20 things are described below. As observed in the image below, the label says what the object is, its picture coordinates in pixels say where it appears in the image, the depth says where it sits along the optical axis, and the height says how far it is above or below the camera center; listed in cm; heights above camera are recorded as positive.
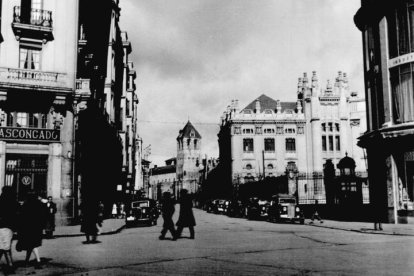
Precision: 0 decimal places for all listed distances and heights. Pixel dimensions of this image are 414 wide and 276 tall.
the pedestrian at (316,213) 3109 -148
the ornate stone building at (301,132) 7444 +928
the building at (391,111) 2709 +474
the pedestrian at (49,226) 1938 -135
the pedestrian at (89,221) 1670 -99
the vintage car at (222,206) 5387 -168
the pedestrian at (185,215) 1772 -86
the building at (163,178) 17475 +554
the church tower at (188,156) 15175 +1172
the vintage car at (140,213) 2856 -125
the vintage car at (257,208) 3644 -137
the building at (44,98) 2564 +524
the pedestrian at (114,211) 4081 -159
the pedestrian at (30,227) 1097 -78
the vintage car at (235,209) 4610 -176
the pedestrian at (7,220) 1010 -59
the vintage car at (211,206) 6106 -201
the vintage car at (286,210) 3206 -128
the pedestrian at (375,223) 2260 -157
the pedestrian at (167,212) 1769 -76
